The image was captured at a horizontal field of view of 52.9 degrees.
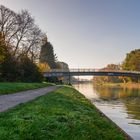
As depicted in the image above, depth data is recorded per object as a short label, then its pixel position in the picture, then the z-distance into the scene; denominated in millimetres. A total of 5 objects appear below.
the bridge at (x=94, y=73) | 39464
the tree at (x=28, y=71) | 25212
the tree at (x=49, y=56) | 45458
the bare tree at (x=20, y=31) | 25279
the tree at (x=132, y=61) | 56339
